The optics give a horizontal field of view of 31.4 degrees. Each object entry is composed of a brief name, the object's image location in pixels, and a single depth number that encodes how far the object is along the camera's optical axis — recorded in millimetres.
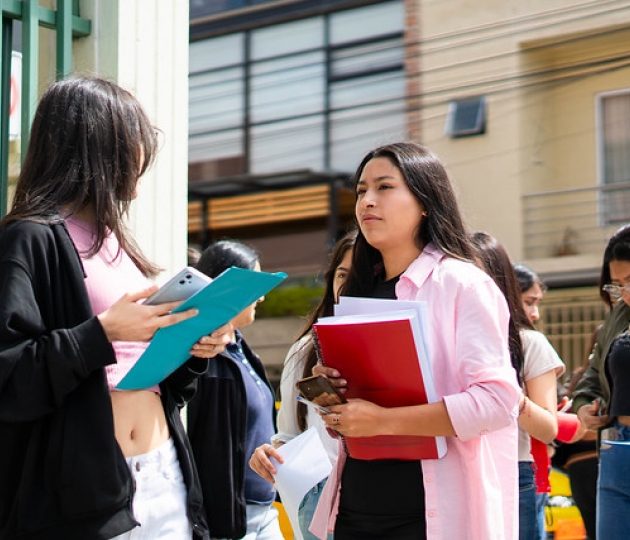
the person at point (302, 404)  3729
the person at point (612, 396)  4684
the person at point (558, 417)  5164
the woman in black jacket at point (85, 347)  2564
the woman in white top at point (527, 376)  4484
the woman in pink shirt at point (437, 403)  2982
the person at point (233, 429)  4402
